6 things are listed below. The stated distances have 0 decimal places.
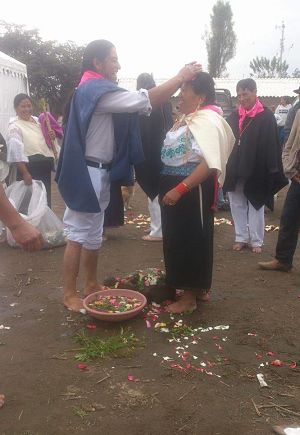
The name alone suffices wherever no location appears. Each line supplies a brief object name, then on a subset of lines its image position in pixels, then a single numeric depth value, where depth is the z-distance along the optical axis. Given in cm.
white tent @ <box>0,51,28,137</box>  754
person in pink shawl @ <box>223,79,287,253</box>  547
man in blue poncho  348
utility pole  5822
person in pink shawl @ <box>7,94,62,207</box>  600
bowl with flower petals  362
